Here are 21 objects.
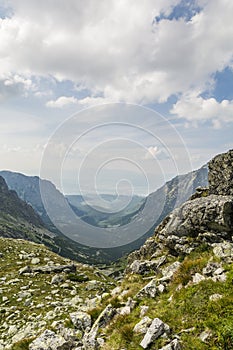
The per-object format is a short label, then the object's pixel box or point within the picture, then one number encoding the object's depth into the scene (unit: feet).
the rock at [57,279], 98.84
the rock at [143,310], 44.44
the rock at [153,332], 35.17
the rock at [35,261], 129.80
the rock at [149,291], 50.26
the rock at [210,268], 47.98
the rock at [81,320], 49.42
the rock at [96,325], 40.00
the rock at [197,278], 46.38
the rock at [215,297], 39.18
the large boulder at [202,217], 64.90
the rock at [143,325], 38.50
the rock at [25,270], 111.16
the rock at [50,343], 41.66
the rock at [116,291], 63.93
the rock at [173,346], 32.40
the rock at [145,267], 70.54
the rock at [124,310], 47.32
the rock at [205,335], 32.73
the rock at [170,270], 54.98
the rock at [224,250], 51.95
